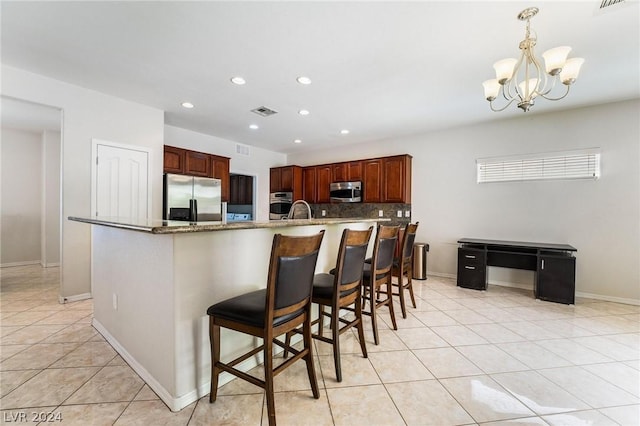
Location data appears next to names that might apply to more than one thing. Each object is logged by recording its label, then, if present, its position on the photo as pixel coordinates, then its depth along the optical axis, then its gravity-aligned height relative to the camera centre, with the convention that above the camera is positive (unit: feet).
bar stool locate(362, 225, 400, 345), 7.72 -1.79
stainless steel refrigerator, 13.67 +0.49
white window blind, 12.57 +2.33
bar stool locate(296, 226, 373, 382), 6.07 -1.89
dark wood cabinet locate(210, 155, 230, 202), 16.57 +2.27
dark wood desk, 11.72 -2.44
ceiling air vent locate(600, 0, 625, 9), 6.26 +4.94
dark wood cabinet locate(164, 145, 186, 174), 14.19 +2.56
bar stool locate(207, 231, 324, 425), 4.57 -1.88
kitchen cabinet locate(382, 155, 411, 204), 17.02 +1.99
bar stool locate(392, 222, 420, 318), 9.66 -1.98
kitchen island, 5.18 -1.82
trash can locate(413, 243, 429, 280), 15.67 -2.99
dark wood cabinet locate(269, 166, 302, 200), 21.08 +2.31
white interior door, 11.55 +1.14
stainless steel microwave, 18.52 +1.24
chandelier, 6.49 +3.73
